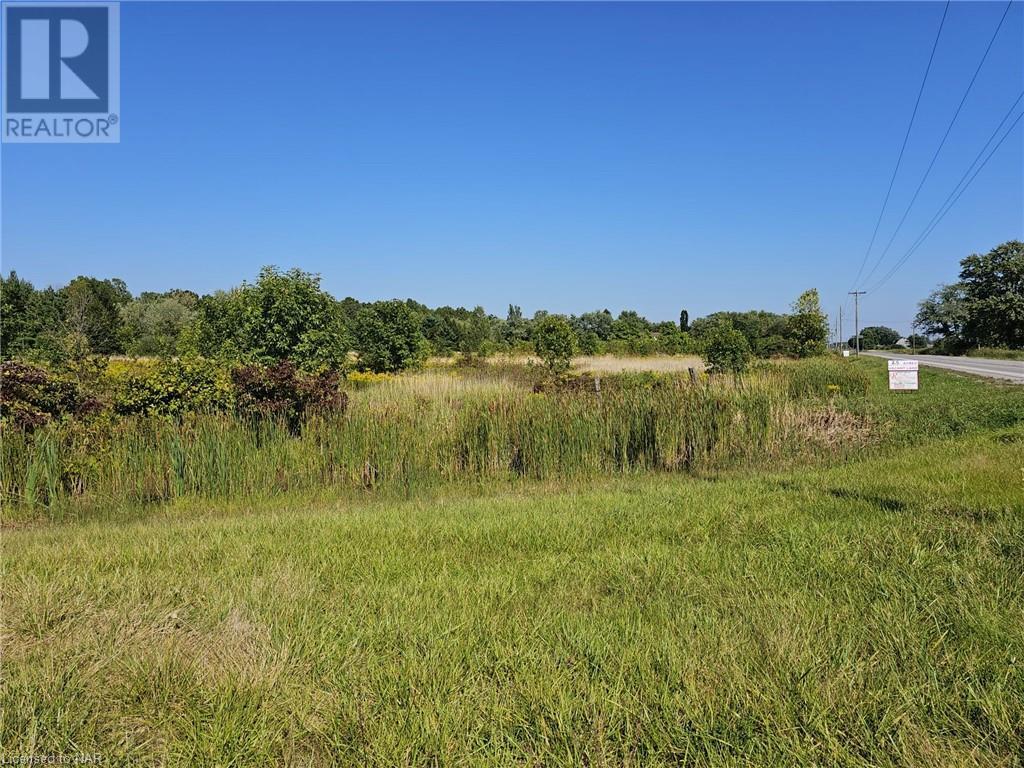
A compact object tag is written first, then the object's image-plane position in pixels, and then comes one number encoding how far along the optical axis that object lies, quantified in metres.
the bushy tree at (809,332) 37.50
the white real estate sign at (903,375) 12.04
